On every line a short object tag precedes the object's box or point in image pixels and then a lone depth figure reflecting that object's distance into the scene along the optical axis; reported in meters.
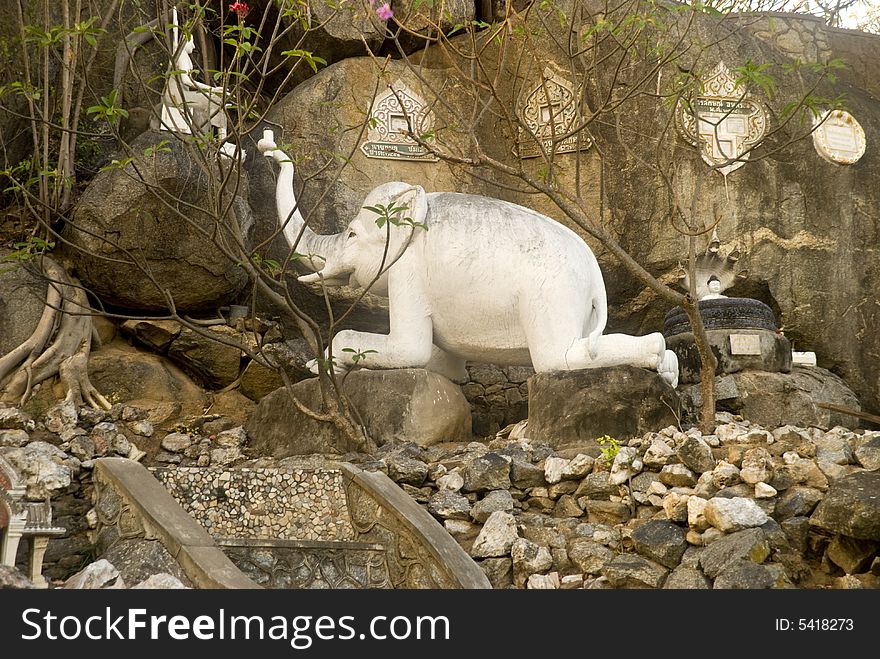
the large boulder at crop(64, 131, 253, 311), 7.67
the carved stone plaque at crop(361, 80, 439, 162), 8.95
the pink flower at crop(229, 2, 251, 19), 6.03
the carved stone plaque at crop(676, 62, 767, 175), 8.83
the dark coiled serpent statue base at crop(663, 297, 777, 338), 7.62
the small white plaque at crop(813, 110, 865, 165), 9.06
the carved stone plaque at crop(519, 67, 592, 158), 9.09
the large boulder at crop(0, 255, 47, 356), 7.64
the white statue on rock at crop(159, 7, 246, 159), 7.75
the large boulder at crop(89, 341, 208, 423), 7.89
